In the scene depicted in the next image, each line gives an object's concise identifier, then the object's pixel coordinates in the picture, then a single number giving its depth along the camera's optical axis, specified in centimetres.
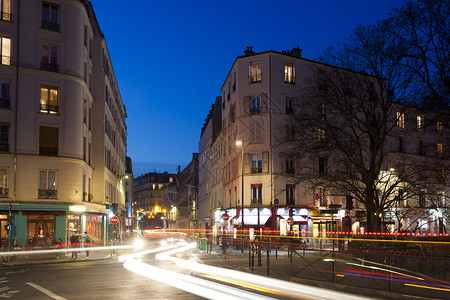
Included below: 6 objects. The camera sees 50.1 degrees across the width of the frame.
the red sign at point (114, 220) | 4058
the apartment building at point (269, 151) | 4919
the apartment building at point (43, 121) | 3531
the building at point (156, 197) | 19486
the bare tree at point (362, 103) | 2478
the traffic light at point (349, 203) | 2804
